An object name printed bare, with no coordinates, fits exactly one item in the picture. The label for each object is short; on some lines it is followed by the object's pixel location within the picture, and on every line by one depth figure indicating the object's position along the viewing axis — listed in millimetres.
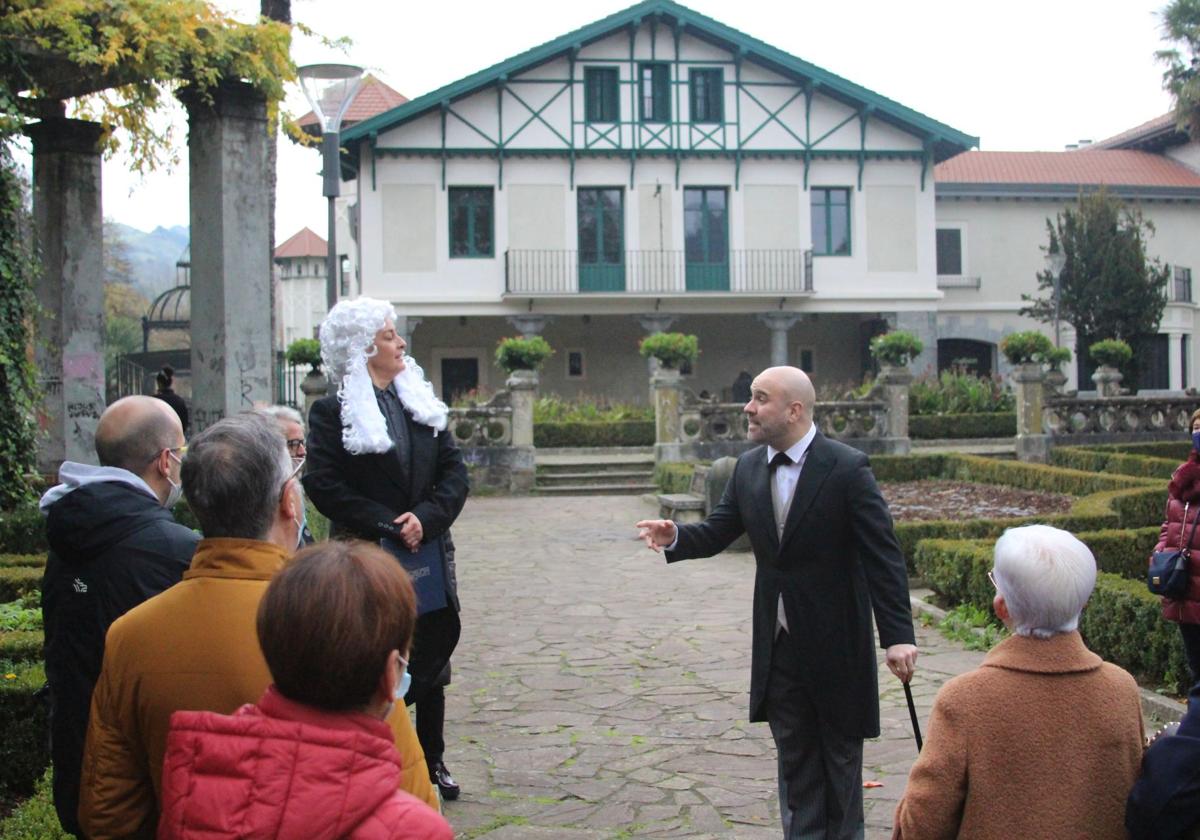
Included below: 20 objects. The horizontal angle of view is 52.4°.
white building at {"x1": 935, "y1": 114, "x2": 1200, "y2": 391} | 34062
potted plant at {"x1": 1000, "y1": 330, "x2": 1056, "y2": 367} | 22031
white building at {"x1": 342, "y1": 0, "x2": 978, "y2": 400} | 29281
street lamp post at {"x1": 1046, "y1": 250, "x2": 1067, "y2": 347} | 27047
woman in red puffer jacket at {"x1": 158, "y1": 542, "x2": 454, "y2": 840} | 1939
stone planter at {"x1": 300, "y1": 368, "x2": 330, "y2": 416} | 19203
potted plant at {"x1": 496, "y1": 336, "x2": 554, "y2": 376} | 20516
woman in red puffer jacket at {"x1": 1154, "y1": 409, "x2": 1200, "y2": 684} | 5820
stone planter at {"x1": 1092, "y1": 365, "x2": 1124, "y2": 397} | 23672
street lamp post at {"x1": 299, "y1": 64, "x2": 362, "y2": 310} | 10273
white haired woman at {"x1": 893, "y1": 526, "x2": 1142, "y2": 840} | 2582
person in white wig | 4520
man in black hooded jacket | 3072
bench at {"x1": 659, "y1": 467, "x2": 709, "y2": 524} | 14312
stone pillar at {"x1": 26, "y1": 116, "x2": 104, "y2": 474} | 11594
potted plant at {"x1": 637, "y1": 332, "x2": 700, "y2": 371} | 21250
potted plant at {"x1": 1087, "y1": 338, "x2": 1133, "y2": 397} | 23719
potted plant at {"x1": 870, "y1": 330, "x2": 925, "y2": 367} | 22328
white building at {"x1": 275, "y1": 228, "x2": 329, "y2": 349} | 53312
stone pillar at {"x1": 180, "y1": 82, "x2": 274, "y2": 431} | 9508
